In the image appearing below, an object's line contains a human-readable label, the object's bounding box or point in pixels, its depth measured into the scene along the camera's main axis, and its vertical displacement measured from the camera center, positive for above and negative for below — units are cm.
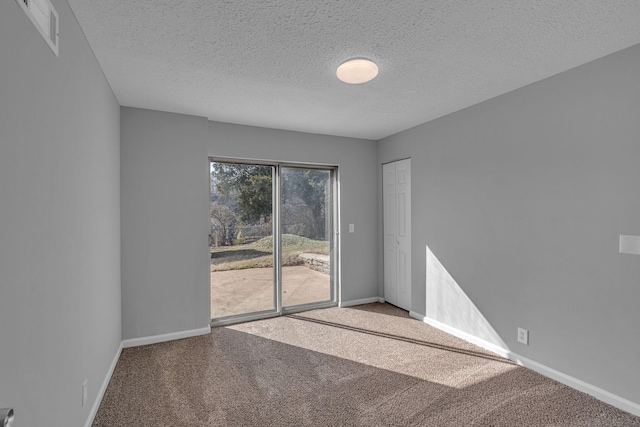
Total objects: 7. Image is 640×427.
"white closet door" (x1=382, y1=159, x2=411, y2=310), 434 -26
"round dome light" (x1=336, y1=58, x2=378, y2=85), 233 +106
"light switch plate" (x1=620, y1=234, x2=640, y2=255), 216 -22
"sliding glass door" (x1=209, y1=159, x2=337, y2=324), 397 -31
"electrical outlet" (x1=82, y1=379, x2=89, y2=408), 194 -106
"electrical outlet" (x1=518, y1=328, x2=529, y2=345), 284 -108
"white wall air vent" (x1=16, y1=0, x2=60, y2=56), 125 +85
